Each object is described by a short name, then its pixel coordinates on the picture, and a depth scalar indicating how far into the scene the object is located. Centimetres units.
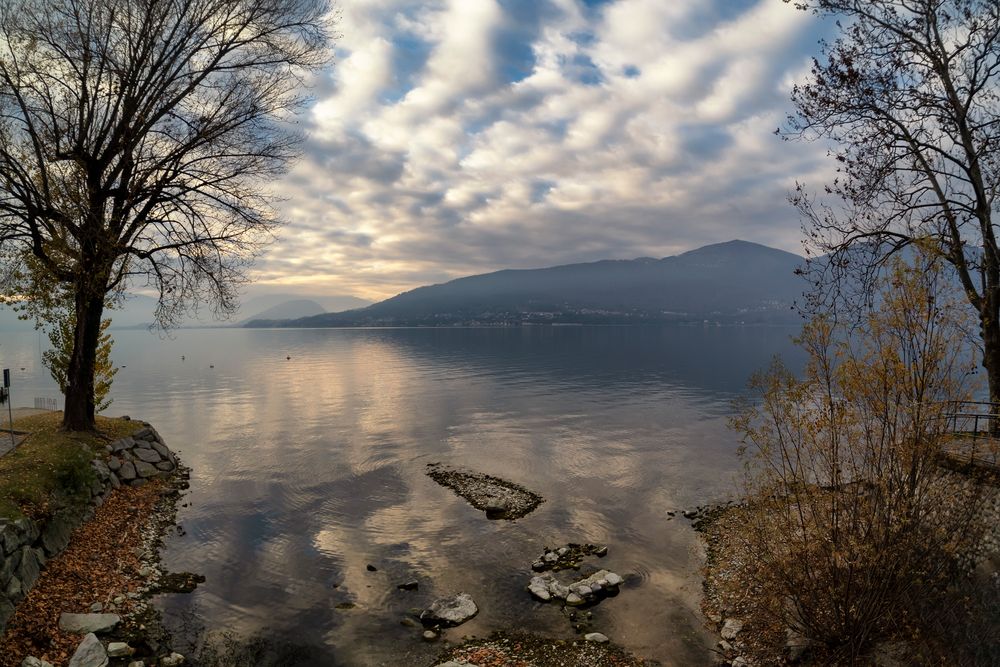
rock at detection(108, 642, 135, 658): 1438
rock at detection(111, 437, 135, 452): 2808
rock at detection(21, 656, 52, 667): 1259
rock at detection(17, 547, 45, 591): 1523
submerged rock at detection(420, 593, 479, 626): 1786
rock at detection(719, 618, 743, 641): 1709
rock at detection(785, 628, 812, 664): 1534
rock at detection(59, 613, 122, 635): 1480
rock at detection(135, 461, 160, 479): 2945
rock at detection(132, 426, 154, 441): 3106
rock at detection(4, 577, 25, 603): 1427
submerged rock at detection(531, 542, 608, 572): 2228
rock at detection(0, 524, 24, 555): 1494
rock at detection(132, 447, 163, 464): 3045
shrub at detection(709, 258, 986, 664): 1302
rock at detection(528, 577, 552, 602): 1939
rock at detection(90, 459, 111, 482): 2454
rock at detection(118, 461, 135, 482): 2730
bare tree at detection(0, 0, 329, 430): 2248
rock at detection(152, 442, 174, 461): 3269
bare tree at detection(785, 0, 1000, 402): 1884
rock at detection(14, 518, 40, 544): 1611
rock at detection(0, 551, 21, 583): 1432
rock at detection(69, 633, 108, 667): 1338
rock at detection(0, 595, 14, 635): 1345
